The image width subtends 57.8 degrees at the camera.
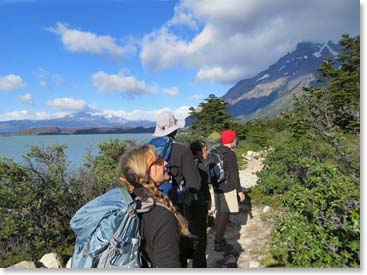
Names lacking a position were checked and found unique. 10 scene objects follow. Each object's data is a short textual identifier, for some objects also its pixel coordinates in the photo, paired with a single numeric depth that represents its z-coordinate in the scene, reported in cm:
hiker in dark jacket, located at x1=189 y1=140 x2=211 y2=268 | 303
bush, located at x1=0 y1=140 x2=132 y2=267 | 427
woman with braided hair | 143
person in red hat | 419
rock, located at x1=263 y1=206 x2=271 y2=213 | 573
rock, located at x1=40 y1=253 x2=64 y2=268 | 392
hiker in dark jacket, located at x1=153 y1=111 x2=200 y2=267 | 276
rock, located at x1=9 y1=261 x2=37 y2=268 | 353
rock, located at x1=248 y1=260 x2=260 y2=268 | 366
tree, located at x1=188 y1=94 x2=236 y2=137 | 1893
